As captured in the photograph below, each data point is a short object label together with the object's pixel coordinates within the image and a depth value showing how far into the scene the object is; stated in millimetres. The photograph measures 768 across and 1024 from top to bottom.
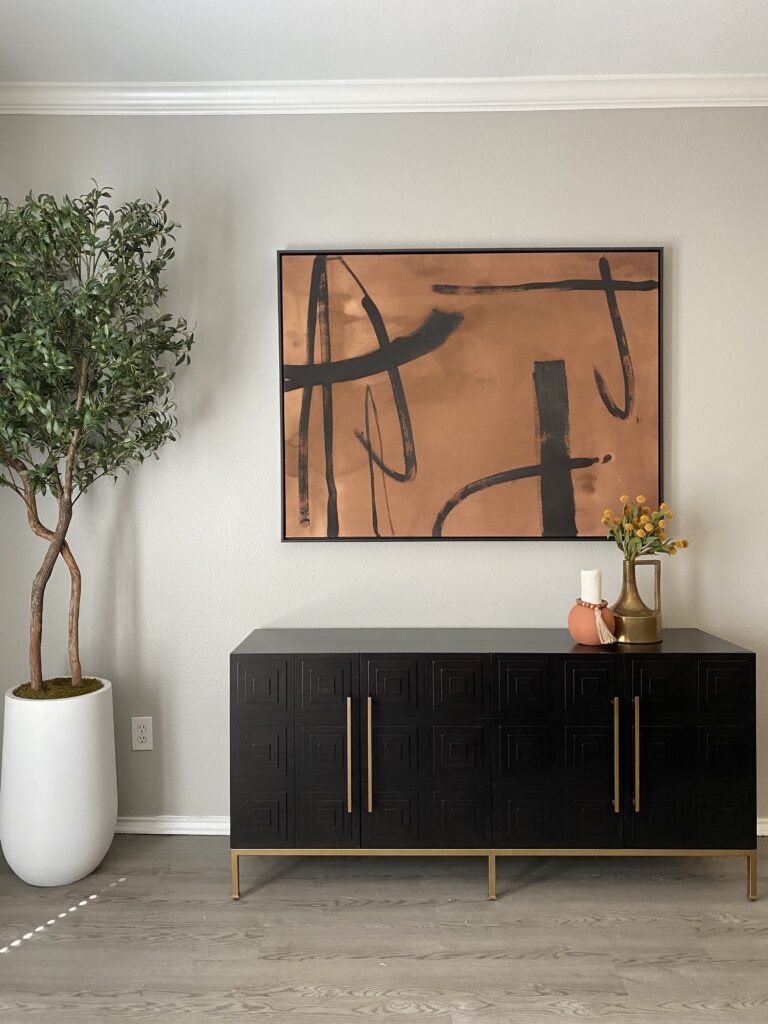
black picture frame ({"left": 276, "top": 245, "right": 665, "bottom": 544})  2699
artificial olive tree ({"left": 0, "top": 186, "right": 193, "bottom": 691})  2277
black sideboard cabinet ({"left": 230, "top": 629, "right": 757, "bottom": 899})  2348
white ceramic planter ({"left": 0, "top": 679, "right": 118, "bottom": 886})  2367
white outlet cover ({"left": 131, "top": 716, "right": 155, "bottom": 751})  2812
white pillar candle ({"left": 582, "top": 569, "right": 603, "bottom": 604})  2455
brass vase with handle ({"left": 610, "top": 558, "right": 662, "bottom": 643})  2451
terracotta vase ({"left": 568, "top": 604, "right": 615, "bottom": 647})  2426
